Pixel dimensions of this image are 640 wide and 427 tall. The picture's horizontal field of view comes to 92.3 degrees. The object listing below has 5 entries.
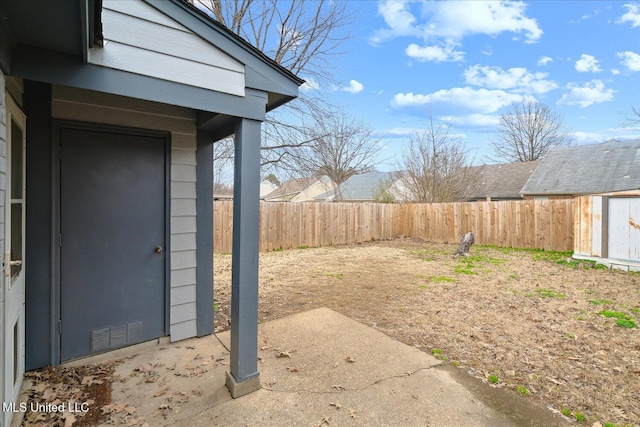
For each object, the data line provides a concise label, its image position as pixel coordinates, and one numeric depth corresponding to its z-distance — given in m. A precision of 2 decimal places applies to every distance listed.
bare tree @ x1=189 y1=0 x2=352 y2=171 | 10.13
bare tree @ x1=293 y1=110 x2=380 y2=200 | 10.55
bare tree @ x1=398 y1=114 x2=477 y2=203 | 15.44
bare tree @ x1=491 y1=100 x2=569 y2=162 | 22.55
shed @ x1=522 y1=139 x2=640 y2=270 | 6.28
